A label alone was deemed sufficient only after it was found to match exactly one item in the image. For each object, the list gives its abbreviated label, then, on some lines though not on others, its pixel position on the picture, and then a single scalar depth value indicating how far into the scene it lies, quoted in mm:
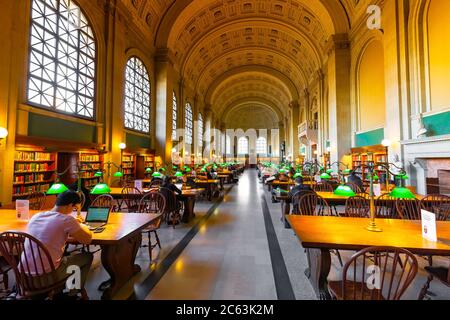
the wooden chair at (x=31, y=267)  1744
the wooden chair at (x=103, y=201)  3831
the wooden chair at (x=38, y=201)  4052
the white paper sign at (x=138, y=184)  5517
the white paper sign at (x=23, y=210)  2842
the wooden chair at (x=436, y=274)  2070
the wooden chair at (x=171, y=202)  4940
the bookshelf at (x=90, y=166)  7695
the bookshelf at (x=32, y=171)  5496
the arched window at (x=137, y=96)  10875
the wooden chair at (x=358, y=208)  3742
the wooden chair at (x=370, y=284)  1422
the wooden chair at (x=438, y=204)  3389
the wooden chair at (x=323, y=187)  6602
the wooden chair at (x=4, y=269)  2216
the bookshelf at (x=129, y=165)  10479
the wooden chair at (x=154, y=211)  3440
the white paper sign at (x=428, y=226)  2055
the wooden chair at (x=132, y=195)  5108
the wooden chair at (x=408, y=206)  3676
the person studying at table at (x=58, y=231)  1815
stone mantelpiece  5574
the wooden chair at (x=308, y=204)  3852
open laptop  2680
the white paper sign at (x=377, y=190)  3635
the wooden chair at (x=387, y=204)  4200
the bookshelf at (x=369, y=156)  8477
